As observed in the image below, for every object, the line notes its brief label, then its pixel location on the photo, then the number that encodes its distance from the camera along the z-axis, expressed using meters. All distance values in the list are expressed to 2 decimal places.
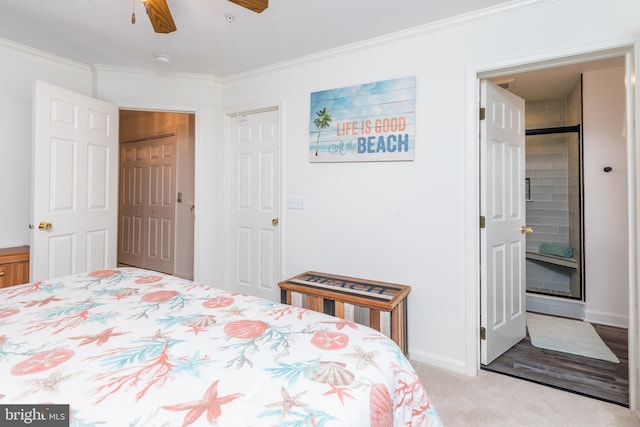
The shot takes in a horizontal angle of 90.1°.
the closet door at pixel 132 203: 4.77
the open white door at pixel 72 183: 2.38
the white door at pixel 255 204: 3.09
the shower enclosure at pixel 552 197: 3.47
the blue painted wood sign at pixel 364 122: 2.32
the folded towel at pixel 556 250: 3.51
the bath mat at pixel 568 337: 2.42
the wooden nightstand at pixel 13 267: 2.32
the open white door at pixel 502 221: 2.19
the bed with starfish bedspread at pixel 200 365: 0.67
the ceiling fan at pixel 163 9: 1.60
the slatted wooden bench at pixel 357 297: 1.98
